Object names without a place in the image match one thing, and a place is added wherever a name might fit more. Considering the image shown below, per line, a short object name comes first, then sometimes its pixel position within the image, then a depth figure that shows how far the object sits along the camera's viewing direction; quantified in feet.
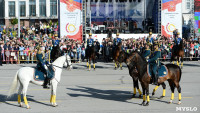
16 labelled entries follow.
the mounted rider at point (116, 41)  83.17
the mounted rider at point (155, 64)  43.63
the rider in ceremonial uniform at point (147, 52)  48.57
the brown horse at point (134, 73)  45.33
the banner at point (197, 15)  123.18
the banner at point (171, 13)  119.24
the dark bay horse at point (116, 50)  80.01
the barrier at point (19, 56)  98.12
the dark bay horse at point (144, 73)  43.29
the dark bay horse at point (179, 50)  81.66
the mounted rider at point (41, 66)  42.52
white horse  41.81
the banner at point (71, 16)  115.85
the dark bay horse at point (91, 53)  82.52
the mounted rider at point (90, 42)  82.33
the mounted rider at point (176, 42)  83.87
